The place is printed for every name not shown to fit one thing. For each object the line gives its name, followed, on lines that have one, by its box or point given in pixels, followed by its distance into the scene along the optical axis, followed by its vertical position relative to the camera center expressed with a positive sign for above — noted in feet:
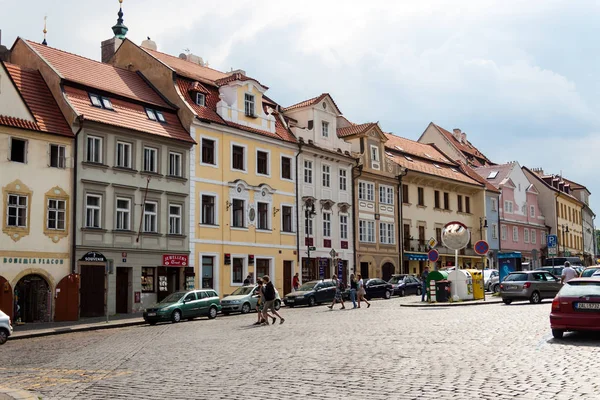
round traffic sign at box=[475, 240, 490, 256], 112.16 +3.54
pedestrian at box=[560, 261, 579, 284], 105.81 -0.55
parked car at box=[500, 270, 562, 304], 105.60 -2.30
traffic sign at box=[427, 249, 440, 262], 116.16 +2.66
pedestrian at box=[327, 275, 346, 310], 113.70 -2.85
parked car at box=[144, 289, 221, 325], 96.78 -4.28
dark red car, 53.93 -2.85
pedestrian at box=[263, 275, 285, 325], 82.85 -2.92
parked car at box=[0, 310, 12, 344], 73.61 -5.00
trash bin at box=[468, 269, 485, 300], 120.67 -2.30
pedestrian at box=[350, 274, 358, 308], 113.33 -2.15
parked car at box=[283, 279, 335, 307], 122.72 -3.43
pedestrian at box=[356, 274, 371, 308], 112.57 -2.89
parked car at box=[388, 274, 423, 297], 148.66 -2.52
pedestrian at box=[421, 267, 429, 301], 120.98 -1.77
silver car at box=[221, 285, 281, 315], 112.27 -3.99
